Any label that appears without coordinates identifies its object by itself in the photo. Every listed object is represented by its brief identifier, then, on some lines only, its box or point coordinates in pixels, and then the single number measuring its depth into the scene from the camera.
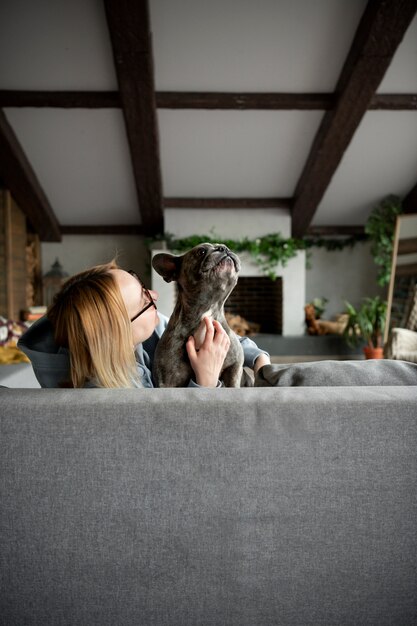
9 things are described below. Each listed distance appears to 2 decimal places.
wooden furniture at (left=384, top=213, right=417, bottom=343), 5.29
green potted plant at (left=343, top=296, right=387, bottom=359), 5.57
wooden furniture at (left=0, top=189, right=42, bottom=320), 5.96
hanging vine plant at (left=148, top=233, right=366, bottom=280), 6.23
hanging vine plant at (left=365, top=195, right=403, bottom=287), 6.18
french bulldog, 1.23
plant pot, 5.49
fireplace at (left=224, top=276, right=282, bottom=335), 7.19
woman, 1.03
